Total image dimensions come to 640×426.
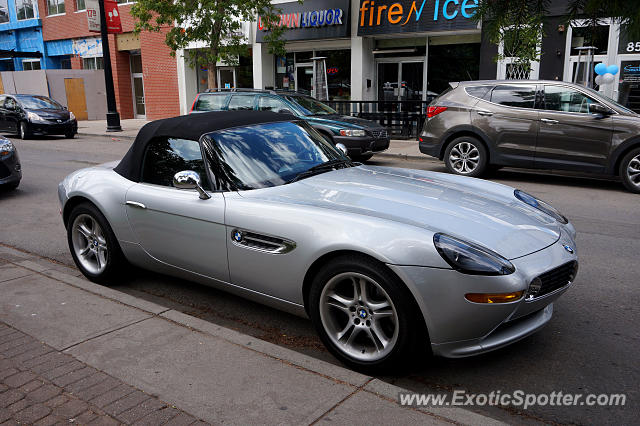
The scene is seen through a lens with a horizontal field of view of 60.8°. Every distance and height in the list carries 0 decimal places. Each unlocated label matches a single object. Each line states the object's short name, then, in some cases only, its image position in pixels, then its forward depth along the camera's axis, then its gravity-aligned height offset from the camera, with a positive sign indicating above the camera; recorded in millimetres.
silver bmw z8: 2885 -923
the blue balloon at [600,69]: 14086 +246
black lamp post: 21719 -51
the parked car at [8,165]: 8914 -1294
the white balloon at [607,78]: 13773 +16
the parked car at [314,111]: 12078 -689
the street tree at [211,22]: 17516 +1971
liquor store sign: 19594 +2260
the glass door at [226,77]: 25220 +255
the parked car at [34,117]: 19609 -1160
